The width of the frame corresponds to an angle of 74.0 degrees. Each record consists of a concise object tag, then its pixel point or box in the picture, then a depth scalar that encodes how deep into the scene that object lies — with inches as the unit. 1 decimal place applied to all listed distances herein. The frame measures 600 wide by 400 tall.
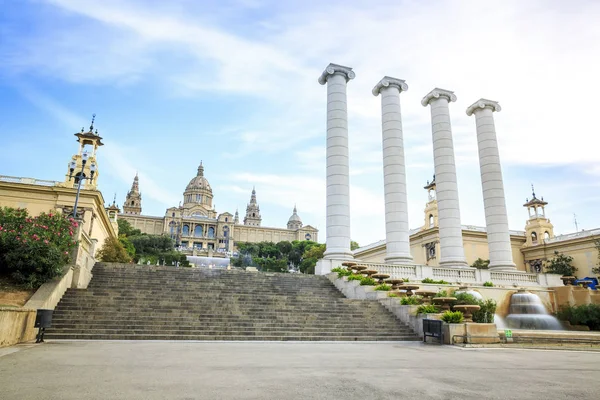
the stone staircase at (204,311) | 571.5
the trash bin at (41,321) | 456.1
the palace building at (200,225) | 5851.4
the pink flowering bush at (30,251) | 590.9
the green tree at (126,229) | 3575.3
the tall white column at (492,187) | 1301.7
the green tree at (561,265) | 1777.8
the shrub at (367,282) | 873.5
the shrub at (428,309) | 655.1
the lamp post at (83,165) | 833.0
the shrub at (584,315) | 904.9
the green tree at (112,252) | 1360.7
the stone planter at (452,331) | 568.4
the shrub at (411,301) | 713.0
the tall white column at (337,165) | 1143.0
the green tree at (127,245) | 2173.8
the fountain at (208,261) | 3371.1
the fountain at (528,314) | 954.1
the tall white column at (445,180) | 1248.8
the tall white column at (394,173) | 1192.2
